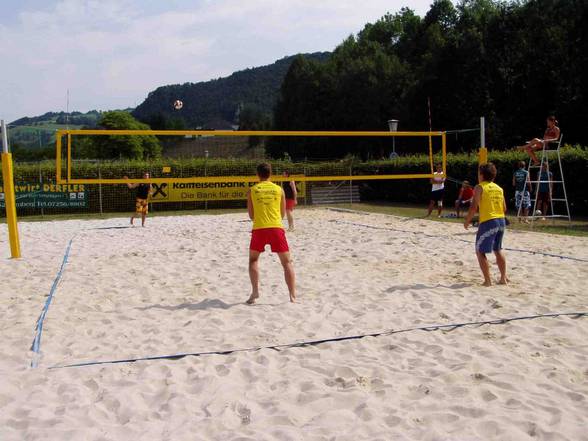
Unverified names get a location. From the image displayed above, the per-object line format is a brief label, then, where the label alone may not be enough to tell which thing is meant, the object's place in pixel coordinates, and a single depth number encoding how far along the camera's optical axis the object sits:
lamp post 19.36
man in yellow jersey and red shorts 5.24
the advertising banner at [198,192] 20.22
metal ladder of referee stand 10.65
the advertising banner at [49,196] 19.05
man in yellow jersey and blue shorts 5.64
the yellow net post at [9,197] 8.05
